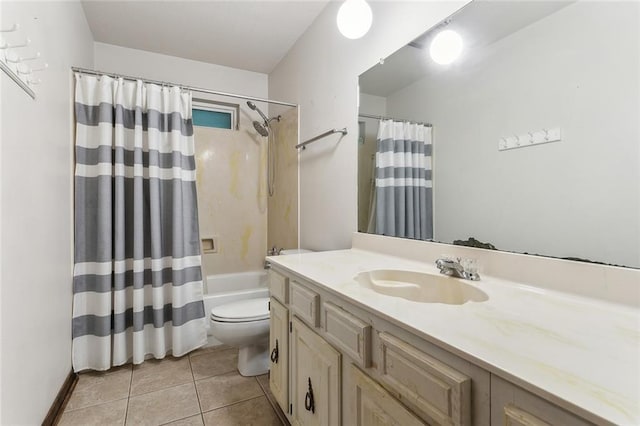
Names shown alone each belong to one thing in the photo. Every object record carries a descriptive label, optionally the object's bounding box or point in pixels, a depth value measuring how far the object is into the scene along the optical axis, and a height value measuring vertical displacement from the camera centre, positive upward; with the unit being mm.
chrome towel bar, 1865 +525
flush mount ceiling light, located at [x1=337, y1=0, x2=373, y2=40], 1523 +1013
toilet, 1759 -727
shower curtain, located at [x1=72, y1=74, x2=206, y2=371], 1866 -102
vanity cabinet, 549 -400
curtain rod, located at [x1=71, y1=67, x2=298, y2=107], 1851 +903
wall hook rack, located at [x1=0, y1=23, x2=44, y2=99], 1002 +543
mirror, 778 +270
